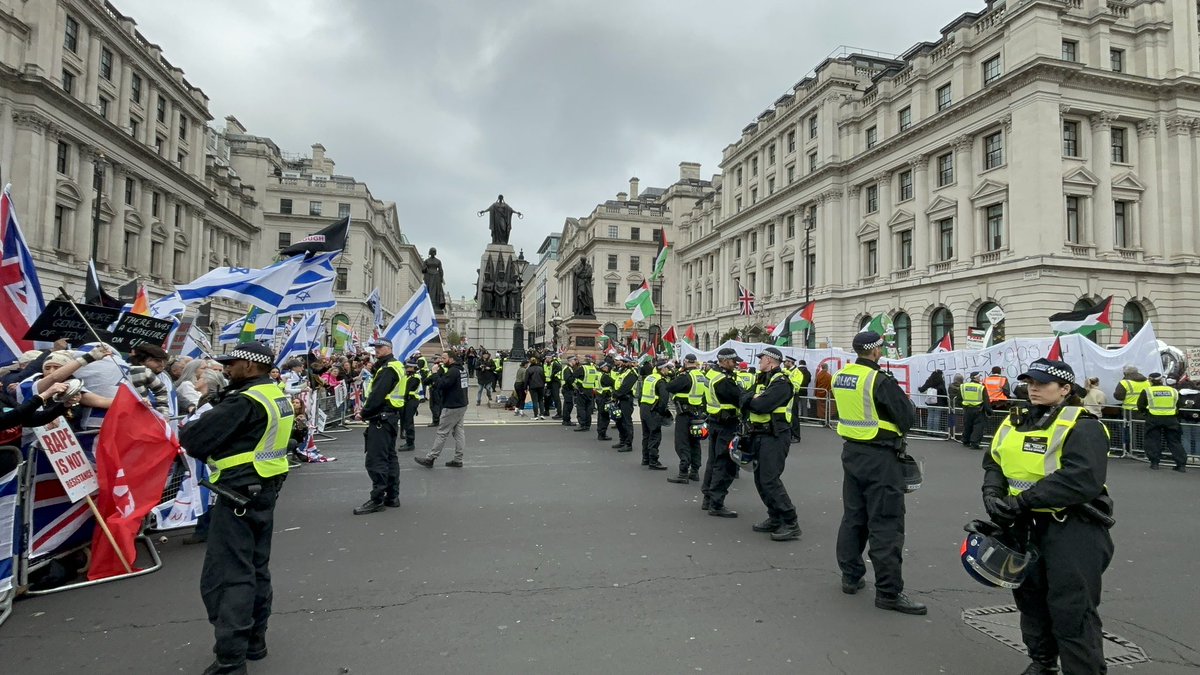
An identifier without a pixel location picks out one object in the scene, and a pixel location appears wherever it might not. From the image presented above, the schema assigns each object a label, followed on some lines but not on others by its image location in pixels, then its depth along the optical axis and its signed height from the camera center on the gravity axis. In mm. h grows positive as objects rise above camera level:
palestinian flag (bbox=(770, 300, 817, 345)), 26328 +1904
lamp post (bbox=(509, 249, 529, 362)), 26438 +844
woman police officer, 3016 -685
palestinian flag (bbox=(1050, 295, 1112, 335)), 16206 +1345
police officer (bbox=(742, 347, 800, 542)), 6277 -805
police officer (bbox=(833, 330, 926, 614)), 4477 -774
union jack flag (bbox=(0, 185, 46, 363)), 5406 +609
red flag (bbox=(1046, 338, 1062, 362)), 13342 +427
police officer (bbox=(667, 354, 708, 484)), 9281 -813
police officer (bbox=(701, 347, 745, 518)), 7230 -750
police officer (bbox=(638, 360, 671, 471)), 10430 -849
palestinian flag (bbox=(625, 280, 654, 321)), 23969 +2420
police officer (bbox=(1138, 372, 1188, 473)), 10742 -881
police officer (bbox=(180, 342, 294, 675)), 3398 -738
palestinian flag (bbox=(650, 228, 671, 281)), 30047 +5059
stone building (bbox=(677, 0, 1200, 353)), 30297 +10518
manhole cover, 3740 -1673
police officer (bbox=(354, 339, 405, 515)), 7285 -837
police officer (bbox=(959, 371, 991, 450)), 13609 -875
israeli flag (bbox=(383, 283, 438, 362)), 11695 +664
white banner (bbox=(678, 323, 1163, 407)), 13273 +259
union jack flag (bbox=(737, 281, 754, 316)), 39109 +4172
